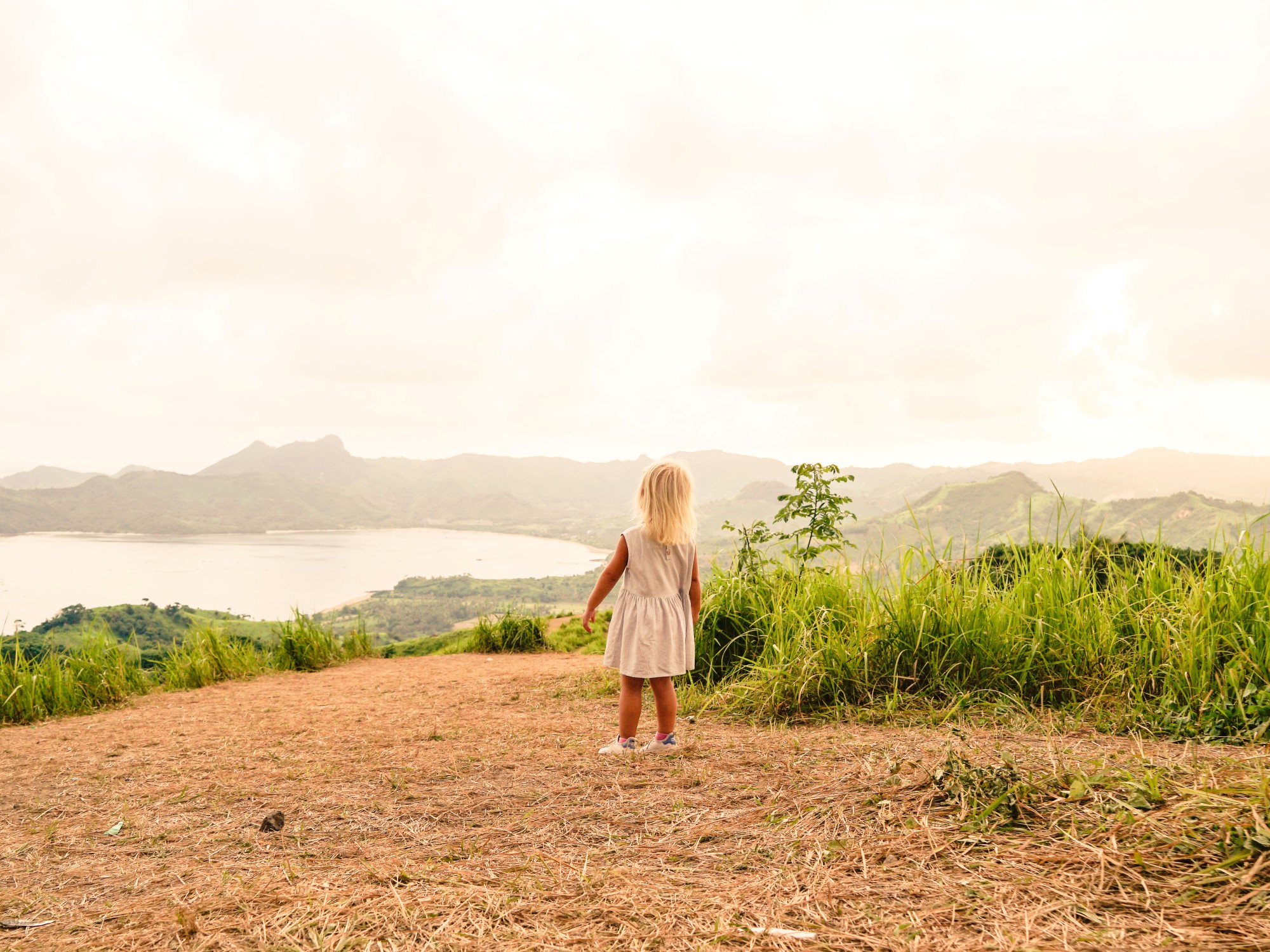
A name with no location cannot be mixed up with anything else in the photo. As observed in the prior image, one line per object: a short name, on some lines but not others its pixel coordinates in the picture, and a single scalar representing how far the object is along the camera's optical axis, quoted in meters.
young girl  3.71
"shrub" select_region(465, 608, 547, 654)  10.44
